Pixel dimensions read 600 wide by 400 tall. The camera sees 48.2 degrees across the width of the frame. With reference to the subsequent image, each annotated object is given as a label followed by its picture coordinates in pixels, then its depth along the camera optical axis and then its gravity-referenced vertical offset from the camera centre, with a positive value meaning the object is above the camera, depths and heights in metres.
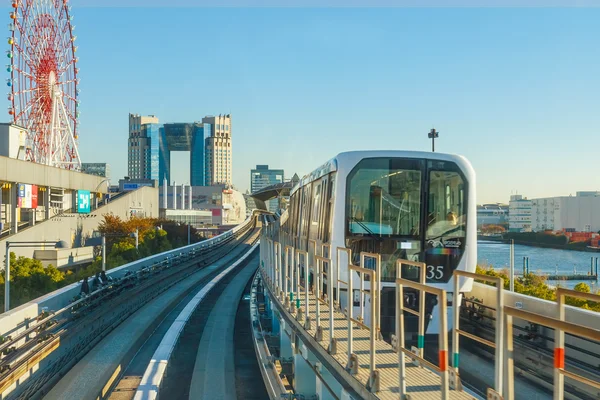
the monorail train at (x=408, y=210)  11.39 +0.12
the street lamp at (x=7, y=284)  16.92 -1.79
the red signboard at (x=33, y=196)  42.22 +1.20
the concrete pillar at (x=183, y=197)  133.05 +3.78
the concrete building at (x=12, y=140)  47.34 +5.35
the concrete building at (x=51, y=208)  39.19 +0.55
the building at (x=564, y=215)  116.75 +0.66
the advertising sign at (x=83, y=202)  51.34 +1.04
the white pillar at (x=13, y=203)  39.88 +0.71
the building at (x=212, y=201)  132.40 +3.36
